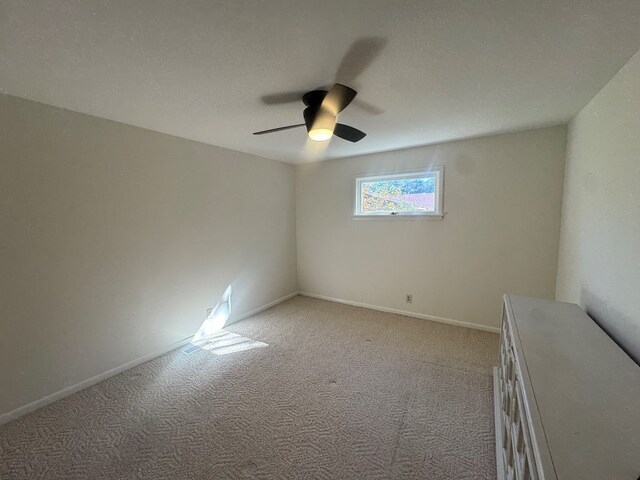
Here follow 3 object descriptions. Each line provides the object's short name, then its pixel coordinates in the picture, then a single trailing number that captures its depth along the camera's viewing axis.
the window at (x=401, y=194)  3.21
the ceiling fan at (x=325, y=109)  1.54
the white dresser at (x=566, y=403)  0.67
